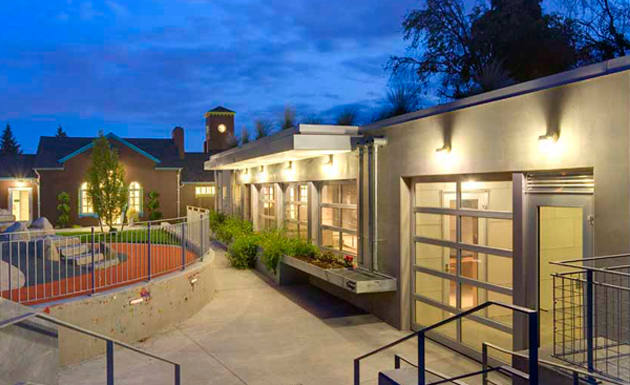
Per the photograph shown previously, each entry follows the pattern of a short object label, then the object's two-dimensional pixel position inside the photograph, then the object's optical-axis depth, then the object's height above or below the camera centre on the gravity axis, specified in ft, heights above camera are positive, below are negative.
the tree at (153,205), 111.39 -3.19
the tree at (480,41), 70.18 +20.71
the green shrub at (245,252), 55.52 -6.42
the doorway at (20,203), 107.45 -2.52
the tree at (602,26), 62.28 +19.23
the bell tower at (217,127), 159.53 +18.46
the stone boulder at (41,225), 53.83 -3.45
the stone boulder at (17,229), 44.32 -3.19
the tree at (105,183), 80.02 +1.02
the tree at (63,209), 102.53 -3.58
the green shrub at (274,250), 46.96 -5.29
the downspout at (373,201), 35.76 -0.84
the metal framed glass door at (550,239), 23.84 -2.39
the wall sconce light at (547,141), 22.39 +1.91
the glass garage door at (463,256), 26.64 -3.66
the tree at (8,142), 312.87 +28.06
